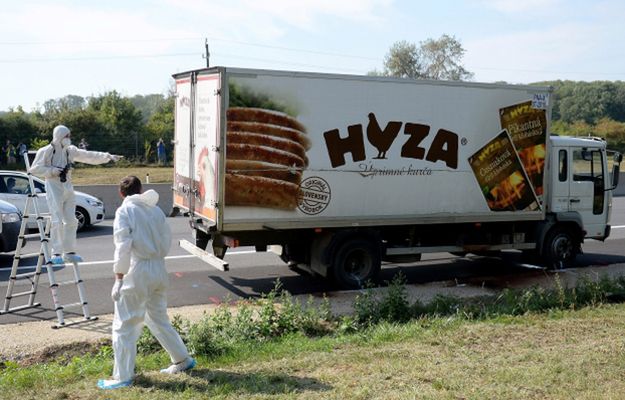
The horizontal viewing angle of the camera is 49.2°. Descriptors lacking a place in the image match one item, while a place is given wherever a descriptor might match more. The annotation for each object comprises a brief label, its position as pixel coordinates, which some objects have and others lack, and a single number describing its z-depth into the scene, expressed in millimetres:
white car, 15898
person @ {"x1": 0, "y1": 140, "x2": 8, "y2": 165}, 34031
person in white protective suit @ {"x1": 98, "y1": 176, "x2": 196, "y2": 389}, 5941
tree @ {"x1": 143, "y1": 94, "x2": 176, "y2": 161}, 37725
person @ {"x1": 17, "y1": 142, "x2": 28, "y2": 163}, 34944
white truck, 9906
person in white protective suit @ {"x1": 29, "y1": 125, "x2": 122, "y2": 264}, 8891
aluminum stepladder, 8381
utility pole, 55462
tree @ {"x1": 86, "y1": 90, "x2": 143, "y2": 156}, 37562
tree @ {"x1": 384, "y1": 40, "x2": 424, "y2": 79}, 94562
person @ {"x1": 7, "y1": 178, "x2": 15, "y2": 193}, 16094
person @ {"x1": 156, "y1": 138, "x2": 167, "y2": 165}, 35744
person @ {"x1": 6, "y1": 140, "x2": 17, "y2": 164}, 33625
